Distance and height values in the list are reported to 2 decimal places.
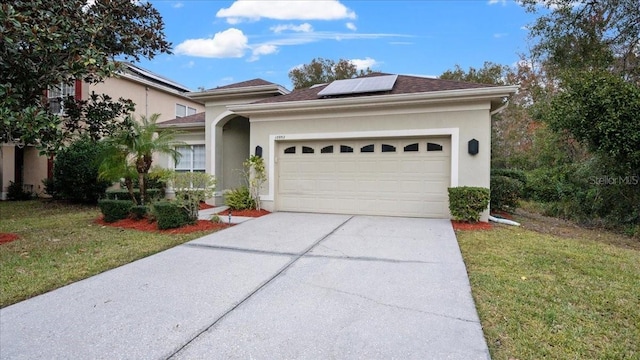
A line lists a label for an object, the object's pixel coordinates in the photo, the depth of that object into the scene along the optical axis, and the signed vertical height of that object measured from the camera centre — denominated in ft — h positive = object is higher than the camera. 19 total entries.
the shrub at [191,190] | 26.05 -1.32
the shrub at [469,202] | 25.86 -1.97
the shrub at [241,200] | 33.58 -2.60
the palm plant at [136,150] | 27.71 +1.75
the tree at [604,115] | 25.72 +4.74
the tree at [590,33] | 36.17 +15.36
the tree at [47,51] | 16.67 +6.14
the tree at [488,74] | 71.26 +20.96
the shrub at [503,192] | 33.13 -1.56
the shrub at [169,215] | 25.07 -3.08
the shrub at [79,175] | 40.27 -0.42
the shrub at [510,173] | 39.36 +0.28
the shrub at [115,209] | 28.91 -3.09
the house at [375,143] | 28.14 +2.82
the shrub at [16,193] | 49.90 -3.19
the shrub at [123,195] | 33.27 -2.23
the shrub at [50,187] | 43.11 -1.99
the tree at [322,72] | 94.02 +27.91
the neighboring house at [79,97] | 49.65 +10.32
